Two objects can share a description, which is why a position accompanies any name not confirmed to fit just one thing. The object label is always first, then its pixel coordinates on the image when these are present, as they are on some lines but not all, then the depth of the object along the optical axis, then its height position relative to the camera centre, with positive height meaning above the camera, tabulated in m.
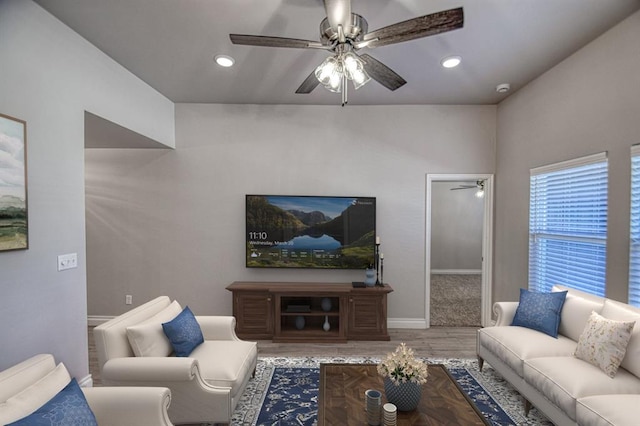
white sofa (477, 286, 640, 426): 1.77 -1.12
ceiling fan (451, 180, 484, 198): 7.00 +0.45
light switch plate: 2.44 -0.45
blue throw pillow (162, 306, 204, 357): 2.34 -1.00
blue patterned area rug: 2.36 -1.64
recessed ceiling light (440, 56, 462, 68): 2.99 +1.44
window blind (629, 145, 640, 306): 2.34 -0.21
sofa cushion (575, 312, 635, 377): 2.03 -0.93
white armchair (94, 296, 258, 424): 2.03 -1.16
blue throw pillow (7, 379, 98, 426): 1.25 -0.88
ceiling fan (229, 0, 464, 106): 1.63 +0.98
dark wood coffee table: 1.74 -1.22
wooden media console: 3.80 -1.33
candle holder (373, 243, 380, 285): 4.15 -0.71
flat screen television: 4.17 -0.38
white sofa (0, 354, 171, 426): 1.46 -0.97
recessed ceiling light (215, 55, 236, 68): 2.99 +1.45
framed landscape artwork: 2.01 +0.14
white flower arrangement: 1.81 -0.97
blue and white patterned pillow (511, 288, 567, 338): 2.66 -0.94
